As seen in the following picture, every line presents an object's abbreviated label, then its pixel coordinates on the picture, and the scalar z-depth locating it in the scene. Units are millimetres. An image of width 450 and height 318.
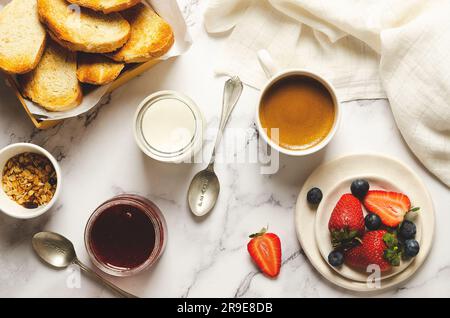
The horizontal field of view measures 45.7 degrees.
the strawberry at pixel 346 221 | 1236
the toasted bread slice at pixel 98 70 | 1173
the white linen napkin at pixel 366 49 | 1237
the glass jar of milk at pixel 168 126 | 1232
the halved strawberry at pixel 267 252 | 1304
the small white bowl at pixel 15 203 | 1221
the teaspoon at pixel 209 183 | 1313
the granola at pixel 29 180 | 1265
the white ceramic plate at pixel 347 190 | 1282
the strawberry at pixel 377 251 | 1229
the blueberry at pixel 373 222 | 1251
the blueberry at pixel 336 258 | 1250
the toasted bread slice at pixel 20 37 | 1170
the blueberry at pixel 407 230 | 1241
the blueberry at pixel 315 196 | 1271
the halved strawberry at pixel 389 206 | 1256
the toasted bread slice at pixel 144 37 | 1191
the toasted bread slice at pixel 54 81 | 1204
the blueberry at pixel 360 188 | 1264
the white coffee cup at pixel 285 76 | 1194
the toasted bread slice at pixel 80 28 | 1147
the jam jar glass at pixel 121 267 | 1261
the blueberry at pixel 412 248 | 1230
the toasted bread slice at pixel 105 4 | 1142
